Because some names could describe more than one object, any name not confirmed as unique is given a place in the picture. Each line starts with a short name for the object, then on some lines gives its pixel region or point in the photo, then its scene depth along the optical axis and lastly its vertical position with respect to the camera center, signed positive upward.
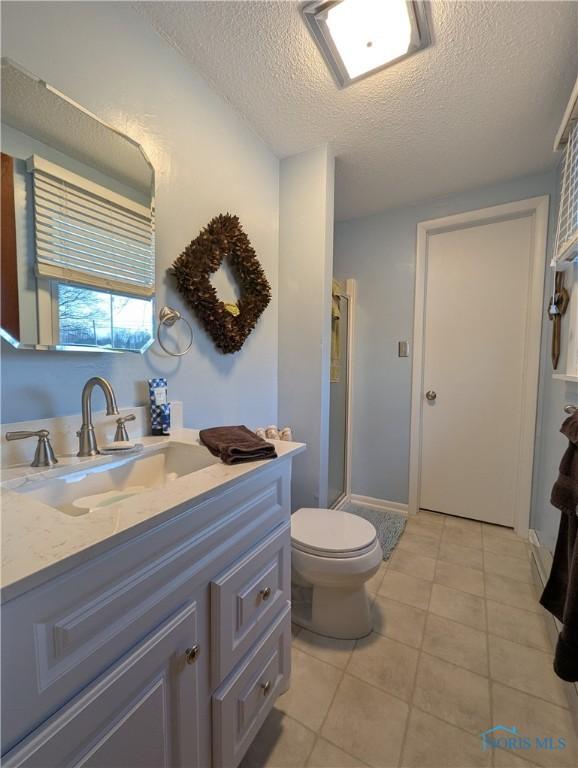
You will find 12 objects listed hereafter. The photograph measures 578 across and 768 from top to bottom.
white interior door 2.12 -0.01
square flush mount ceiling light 1.04 +1.16
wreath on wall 1.27 +0.36
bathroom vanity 0.44 -0.46
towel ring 1.21 +0.16
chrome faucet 0.90 -0.15
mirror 0.81 +0.39
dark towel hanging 0.90 -0.65
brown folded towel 0.88 -0.25
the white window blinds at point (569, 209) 1.36 +0.73
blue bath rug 2.03 -1.16
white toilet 1.28 -0.84
